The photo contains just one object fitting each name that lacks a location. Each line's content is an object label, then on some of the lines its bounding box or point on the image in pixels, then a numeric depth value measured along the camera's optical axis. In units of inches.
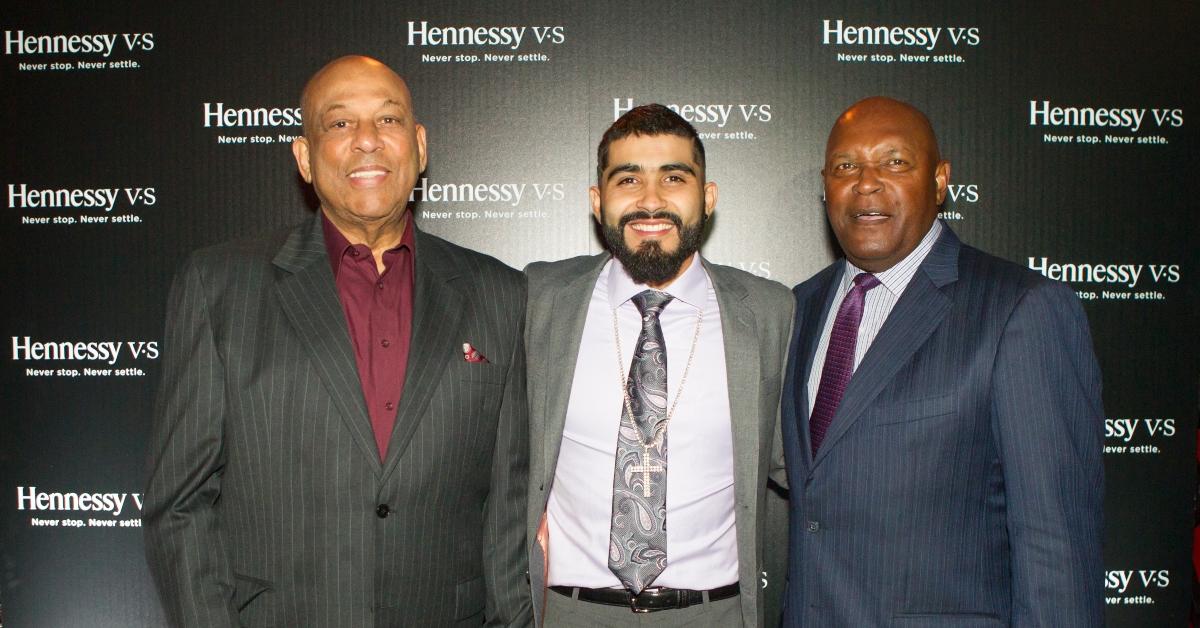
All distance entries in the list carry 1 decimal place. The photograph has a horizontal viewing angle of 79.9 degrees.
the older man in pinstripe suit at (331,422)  69.4
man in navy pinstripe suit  69.3
